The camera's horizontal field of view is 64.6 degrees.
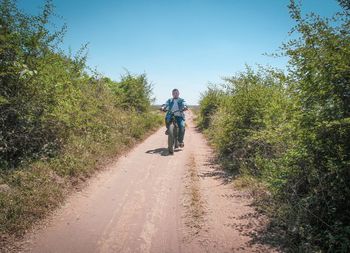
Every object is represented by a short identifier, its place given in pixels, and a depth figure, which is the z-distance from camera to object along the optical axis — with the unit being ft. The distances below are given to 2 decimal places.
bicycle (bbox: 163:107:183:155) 32.76
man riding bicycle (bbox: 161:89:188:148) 34.78
